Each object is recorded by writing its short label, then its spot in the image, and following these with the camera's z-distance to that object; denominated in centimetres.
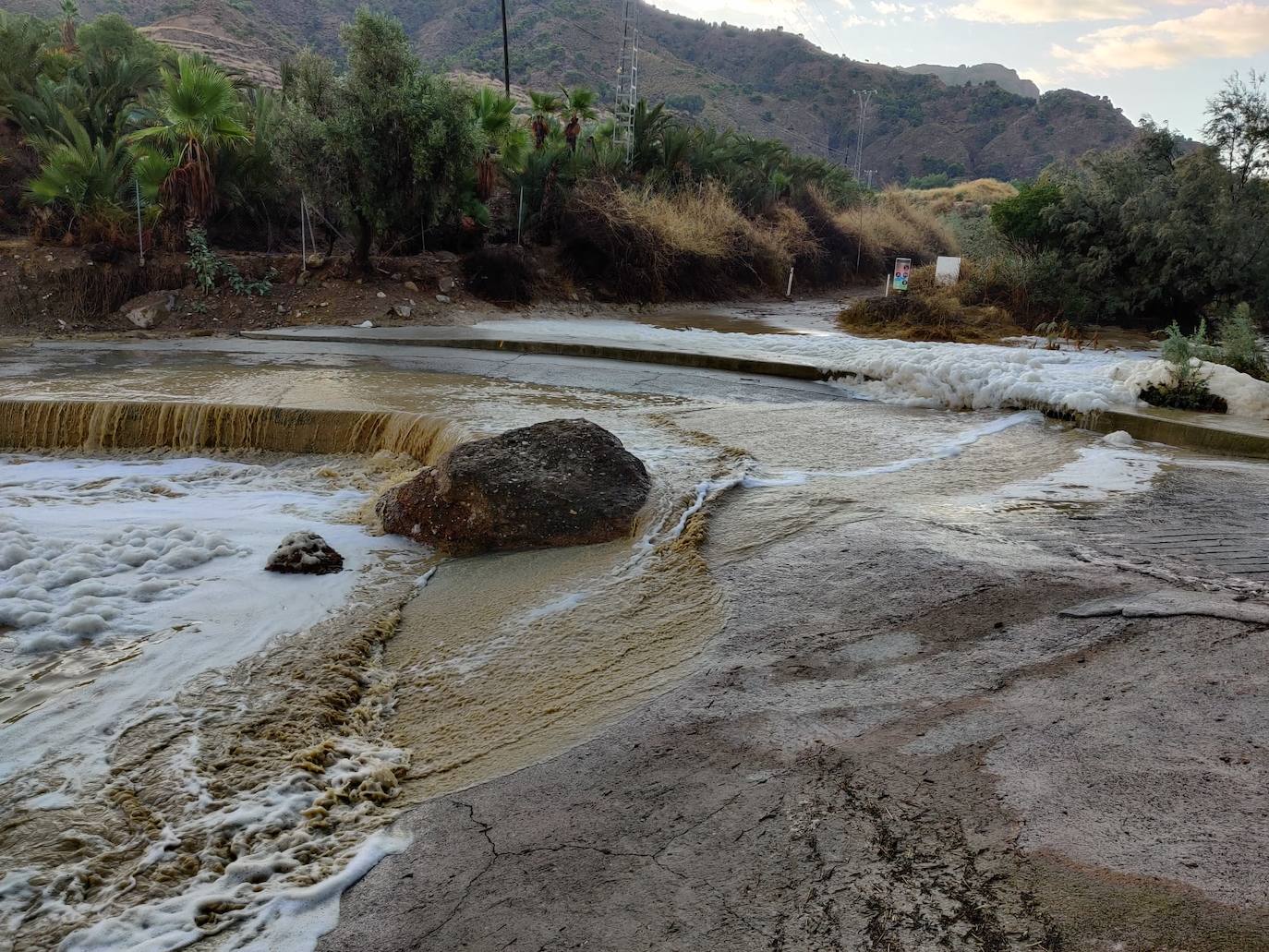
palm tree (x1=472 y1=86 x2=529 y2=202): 1728
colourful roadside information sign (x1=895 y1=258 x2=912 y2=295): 1778
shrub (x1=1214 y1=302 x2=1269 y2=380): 984
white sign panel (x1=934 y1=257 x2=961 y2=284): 1888
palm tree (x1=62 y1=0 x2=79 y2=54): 2472
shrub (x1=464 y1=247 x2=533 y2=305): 1723
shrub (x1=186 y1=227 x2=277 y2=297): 1494
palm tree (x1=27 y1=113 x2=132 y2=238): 1514
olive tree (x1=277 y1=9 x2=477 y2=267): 1478
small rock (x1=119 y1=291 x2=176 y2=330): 1428
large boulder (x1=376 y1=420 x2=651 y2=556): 536
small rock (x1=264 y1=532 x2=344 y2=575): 500
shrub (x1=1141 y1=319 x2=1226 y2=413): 859
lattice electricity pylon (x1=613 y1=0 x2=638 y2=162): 2188
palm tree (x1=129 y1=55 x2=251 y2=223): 1449
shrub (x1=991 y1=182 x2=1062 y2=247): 1869
